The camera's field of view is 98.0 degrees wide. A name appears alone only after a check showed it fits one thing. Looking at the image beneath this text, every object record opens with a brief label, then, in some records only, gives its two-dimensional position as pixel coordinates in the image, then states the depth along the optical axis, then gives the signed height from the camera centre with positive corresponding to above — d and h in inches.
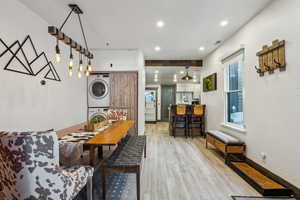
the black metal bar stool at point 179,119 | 185.8 -23.6
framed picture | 156.5 +26.4
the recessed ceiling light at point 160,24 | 102.2 +63.5
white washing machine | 165.4 -10.8
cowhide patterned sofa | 41.2 -21.6
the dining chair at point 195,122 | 186.0 -27.6
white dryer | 166.1 +16.1
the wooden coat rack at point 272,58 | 73.0 +27.8
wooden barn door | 162.7 +13.4
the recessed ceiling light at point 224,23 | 100.9 +63.7
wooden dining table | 59.7 -17.9
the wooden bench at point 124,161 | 62.8 -29.5
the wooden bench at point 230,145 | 103.0 -33.8
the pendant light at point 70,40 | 64.5 +34.4
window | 115.6 +9.2
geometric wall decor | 74.6 +28.2
